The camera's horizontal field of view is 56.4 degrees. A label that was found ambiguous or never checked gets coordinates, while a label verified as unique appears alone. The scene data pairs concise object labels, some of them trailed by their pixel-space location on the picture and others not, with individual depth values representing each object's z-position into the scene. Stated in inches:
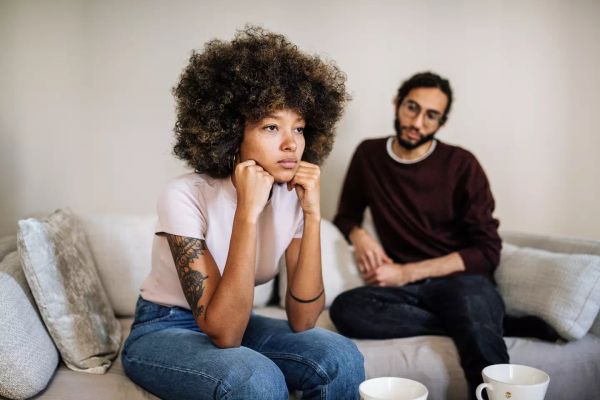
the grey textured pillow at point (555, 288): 67.0
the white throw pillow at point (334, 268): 81.7
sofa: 54.0
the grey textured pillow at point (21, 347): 47.4
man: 70.8
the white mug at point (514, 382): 38.9
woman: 45.3
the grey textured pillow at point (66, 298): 54.8
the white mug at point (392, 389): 37.5
